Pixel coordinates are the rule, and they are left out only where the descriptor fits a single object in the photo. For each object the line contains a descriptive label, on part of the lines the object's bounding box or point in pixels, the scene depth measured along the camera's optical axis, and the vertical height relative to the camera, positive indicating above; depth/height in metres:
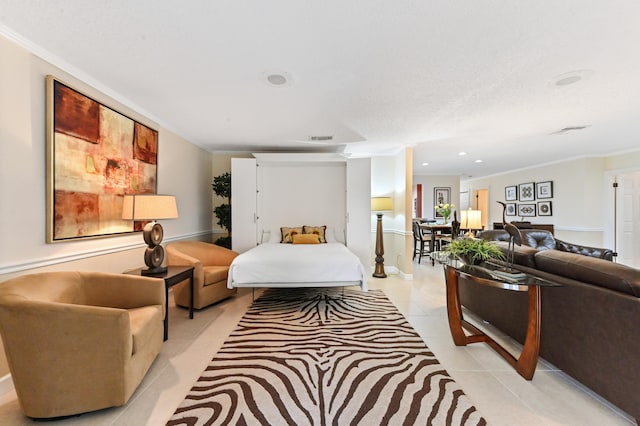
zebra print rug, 1.56 -1.26
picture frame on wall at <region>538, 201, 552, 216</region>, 6.52 +0.06
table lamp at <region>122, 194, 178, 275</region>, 2.57 -0.04
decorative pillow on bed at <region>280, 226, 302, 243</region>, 4.54 -0.40
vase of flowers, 6.51 -0.01
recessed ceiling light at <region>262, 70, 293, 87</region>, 2.29 +1.23
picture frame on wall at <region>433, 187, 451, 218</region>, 8.61 +0.52
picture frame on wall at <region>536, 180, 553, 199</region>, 6.44 +0.54
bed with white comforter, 3.15 -0.76
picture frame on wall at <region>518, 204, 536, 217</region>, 7.05 +0.01
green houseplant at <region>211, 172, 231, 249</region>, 4.80 +0.05
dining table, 6.35 -0.50
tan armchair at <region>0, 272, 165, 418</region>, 1.45 -0.83
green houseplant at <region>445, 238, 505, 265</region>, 2.30 -0.36
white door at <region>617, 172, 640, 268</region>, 5.46 -0.16
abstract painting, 2.08 +0.44
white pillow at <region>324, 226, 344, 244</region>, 4.84 -0.47
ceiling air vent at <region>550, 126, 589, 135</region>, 3.77 +1.23
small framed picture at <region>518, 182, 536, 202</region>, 6.99 +0.54
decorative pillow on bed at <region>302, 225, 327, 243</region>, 4.61 -0.37
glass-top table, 1.82 -0.72
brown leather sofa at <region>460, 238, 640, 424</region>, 1.47 -0.74
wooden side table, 2.47 -0.68
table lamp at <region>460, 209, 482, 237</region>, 3.23 -0.12
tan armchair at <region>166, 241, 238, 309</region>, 3.12 -0.79
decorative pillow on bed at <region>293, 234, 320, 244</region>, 4.36 -0.49
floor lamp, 4.86 -0.34
